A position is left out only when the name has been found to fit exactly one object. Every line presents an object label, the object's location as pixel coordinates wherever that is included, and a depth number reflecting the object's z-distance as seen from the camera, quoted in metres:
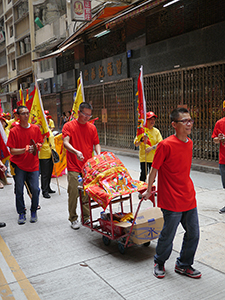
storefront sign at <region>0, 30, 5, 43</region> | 35.02
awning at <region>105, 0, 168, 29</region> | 8.79
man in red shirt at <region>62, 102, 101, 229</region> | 5.06
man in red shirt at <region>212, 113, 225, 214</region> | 5.53
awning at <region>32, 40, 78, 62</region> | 15.00
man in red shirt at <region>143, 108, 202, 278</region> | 3.28
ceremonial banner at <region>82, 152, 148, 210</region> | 3.92
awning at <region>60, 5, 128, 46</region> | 11.38
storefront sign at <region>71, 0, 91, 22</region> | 13.16
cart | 3.98
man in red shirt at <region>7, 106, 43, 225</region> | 5.33
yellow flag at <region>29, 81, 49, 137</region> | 7.15
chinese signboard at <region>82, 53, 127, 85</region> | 13.75
